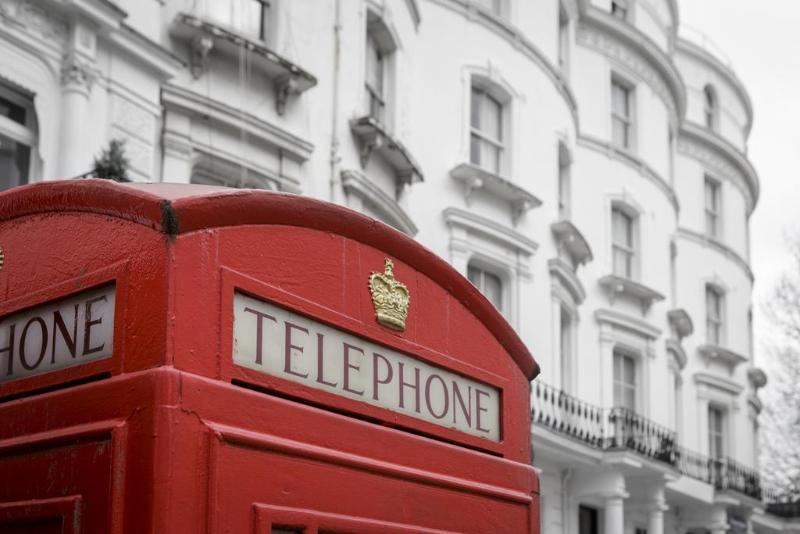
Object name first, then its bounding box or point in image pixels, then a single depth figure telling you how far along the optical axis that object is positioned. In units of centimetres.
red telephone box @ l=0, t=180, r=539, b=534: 339
